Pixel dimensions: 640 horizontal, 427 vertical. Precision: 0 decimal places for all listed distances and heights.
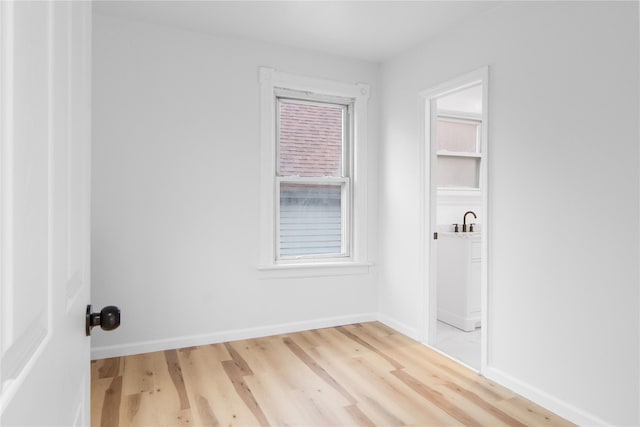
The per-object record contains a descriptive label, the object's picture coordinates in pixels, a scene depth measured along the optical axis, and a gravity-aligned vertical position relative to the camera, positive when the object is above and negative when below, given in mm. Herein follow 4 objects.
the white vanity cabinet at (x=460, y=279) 3961 -670
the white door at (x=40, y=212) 343 -4
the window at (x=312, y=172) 3631 +365
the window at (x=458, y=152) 4656 +678
